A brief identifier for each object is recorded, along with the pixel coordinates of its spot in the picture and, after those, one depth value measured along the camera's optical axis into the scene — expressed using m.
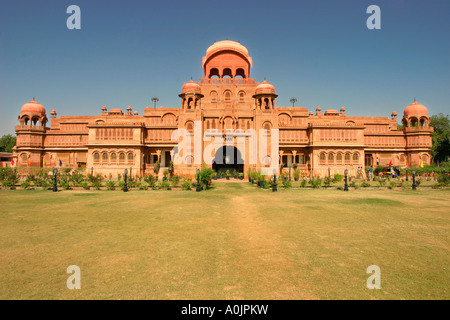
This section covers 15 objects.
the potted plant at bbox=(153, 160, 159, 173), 34.88
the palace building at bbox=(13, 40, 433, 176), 33.28
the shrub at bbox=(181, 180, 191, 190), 19.70
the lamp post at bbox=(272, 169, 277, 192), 18.52
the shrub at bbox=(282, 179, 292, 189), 20.51
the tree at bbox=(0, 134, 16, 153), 68.97
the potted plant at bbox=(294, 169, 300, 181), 28.38
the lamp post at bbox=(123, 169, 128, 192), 18.44
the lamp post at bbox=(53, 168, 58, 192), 17.98
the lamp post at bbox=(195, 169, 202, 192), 18.77
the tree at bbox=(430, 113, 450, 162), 48.12
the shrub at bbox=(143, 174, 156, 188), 20.20
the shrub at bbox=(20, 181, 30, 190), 19.14
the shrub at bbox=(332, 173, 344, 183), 23.41
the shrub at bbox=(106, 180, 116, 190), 19.35
